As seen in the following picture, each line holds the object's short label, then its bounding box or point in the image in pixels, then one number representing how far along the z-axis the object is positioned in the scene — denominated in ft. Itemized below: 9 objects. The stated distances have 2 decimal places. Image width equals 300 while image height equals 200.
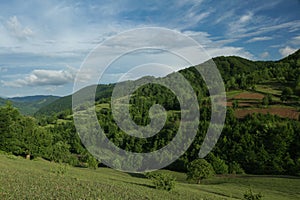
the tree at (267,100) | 430.20
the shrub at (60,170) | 110.52
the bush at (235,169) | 306.35
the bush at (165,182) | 104.99
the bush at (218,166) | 288.10
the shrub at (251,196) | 93.29
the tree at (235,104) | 440.94
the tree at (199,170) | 168.51
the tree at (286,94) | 442.50
